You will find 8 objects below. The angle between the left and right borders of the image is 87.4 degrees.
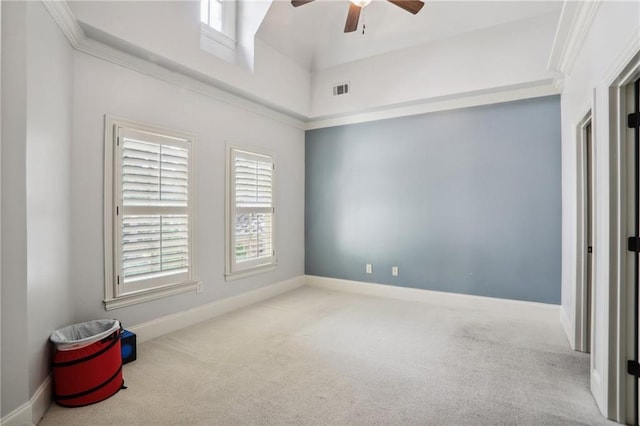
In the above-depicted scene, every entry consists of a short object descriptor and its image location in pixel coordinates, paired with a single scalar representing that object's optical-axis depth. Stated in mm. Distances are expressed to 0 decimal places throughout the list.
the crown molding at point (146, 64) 2451
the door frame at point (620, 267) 1929
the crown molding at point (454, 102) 3926
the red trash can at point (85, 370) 2188
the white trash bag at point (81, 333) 2221
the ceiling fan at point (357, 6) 3035
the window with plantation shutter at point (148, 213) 2977
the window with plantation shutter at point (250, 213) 4199
